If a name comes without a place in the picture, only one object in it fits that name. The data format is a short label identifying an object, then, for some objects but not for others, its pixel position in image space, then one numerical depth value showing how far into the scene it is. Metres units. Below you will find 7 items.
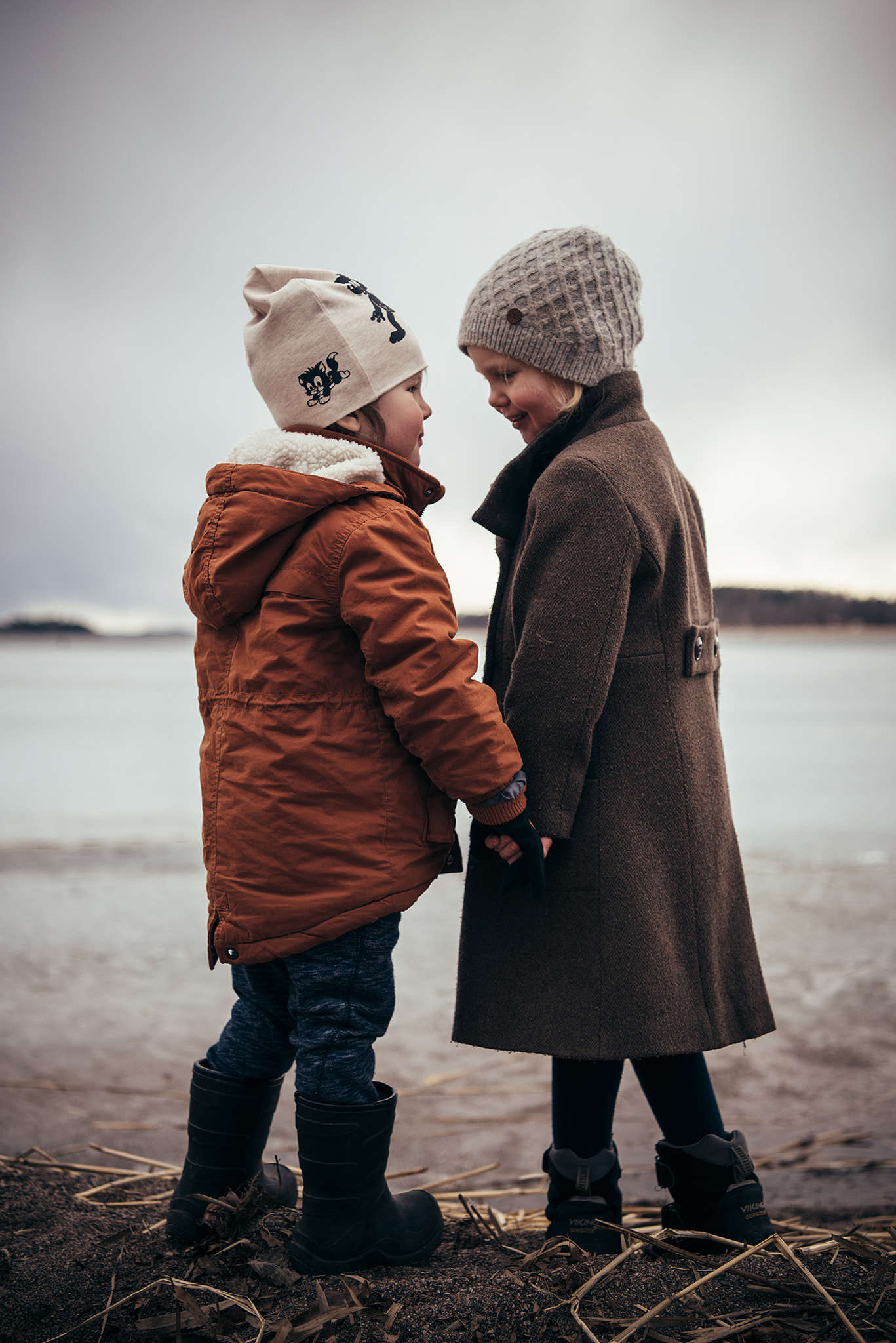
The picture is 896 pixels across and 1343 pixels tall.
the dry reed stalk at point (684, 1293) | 1.47
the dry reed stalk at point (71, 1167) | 2.34
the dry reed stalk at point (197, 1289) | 1.55
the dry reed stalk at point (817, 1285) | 1.41
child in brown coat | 1.73
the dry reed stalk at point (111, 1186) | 2.15
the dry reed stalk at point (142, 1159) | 2.37
